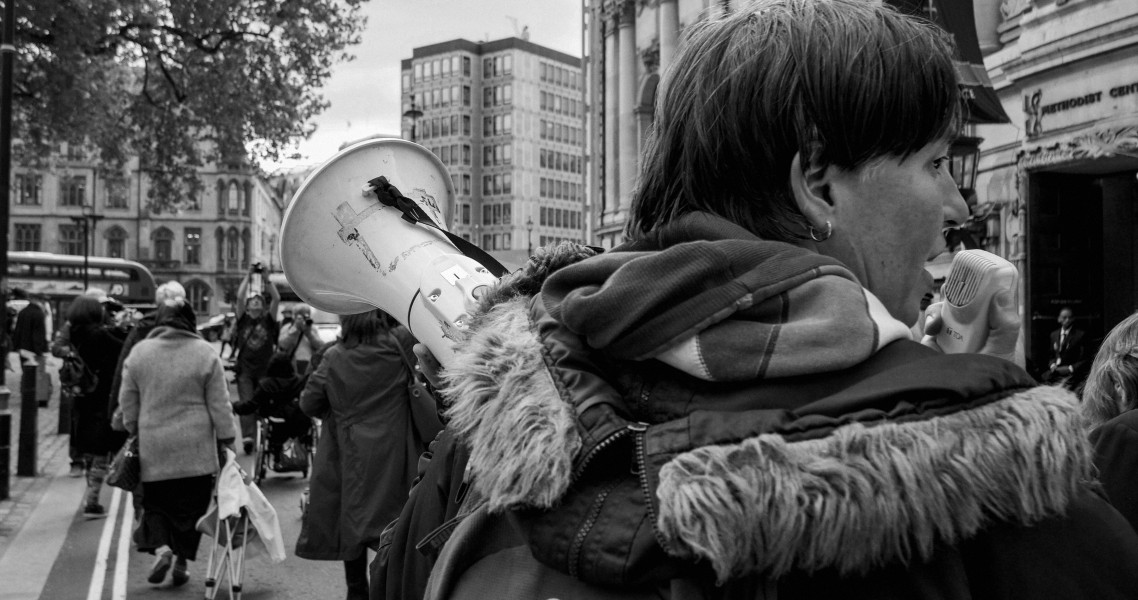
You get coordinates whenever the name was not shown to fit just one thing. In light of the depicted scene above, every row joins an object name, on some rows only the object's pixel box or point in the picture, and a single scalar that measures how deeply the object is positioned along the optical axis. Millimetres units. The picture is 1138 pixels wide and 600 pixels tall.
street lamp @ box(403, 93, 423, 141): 19483
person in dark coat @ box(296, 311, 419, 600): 5930
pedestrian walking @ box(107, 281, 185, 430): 7008
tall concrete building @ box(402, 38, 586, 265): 110812
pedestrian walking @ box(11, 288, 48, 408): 17344
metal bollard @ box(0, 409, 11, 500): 9273
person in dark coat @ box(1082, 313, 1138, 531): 2756
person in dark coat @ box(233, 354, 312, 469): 8750
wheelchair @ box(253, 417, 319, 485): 10570
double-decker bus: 41156
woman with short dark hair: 889
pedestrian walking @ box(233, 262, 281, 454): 11414
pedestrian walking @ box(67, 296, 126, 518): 9094
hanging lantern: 9969
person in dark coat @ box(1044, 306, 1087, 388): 12352
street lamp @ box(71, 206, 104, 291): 36056
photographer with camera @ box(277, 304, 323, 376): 10570
